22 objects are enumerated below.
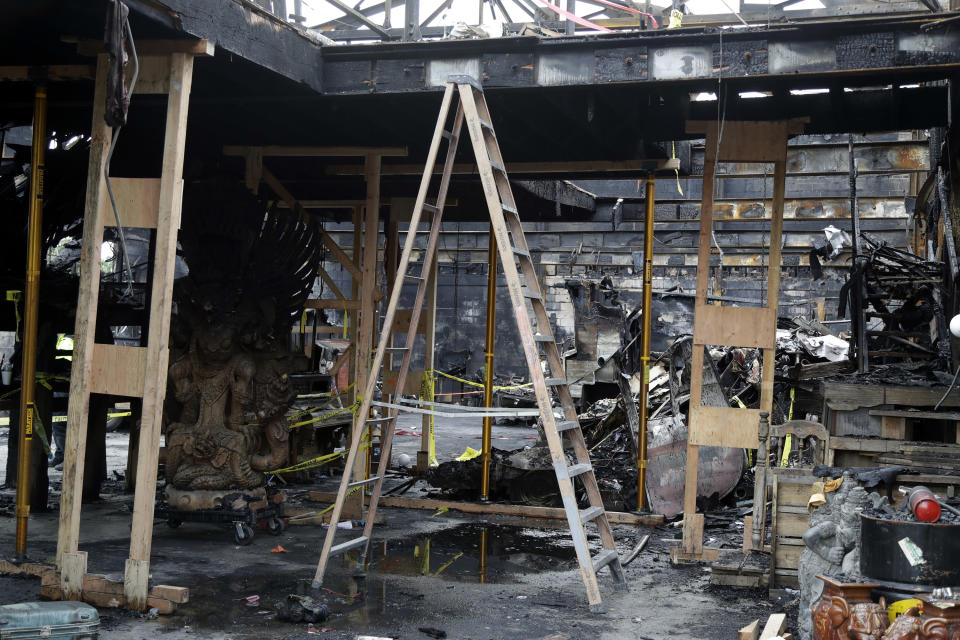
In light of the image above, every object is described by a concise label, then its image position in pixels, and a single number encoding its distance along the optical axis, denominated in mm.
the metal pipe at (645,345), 9344
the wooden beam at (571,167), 9633
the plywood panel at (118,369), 5879
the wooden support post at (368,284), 9234
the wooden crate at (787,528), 6539
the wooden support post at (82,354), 5926
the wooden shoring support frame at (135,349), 5820
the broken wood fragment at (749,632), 5098
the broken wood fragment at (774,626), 5158
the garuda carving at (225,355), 8680
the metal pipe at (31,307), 6598
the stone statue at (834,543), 5148
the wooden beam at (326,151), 9204
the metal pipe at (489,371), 10336
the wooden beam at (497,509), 9531
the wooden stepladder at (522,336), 6074
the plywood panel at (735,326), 7656
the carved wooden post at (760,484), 7223
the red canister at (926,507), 4671
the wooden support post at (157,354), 5781
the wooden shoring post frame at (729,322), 7676
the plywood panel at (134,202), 5969
